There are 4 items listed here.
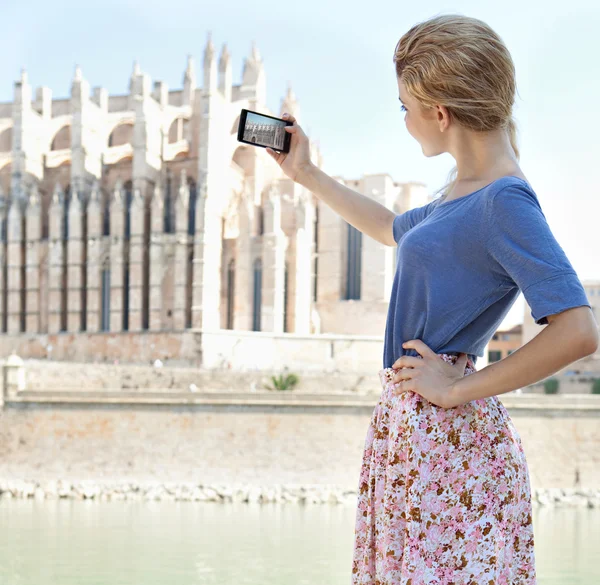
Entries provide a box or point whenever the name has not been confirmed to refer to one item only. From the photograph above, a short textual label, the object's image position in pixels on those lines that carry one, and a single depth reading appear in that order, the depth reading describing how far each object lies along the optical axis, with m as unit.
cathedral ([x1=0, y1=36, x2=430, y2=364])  30.47
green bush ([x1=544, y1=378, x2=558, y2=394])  32.62
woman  1.61
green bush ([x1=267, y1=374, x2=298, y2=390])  25.14
